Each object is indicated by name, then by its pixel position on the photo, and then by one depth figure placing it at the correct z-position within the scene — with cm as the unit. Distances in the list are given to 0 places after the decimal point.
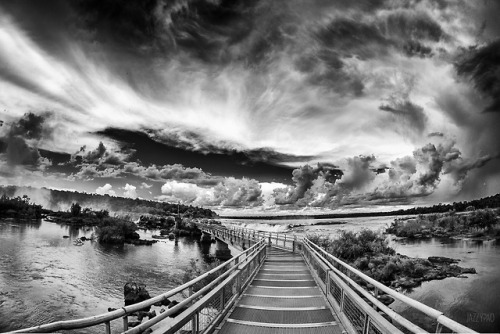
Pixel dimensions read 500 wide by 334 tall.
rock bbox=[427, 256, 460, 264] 2792
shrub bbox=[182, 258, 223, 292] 2164
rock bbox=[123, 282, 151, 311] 2177
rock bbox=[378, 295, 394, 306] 1777
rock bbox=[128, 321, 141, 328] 1738
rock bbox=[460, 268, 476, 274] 2441
